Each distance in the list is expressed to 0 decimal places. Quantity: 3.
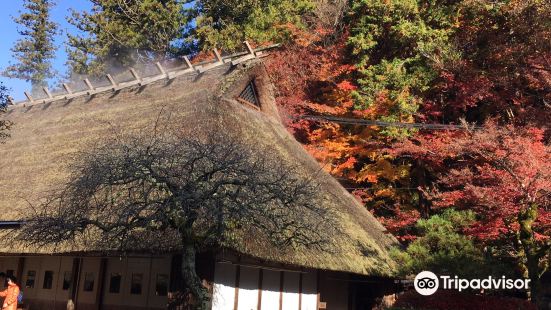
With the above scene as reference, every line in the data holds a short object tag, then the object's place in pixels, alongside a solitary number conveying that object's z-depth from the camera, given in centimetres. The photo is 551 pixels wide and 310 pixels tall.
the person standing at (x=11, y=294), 948
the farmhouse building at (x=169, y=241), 1069
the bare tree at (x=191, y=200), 759
